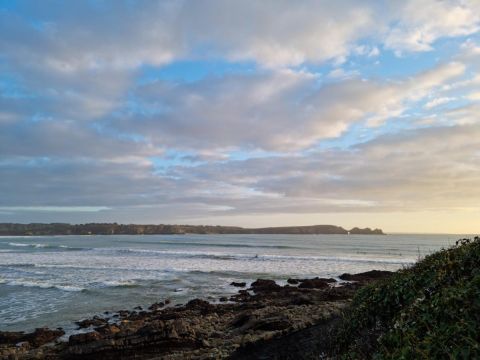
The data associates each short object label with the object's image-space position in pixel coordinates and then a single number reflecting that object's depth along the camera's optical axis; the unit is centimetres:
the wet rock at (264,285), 2789
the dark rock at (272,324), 1450
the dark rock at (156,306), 2173
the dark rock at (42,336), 1511
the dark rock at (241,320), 1663
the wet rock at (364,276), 3234
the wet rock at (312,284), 2823
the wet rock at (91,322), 1756
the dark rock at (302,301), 2148
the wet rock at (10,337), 1541
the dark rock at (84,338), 1387
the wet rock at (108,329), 1487
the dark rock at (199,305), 2110
